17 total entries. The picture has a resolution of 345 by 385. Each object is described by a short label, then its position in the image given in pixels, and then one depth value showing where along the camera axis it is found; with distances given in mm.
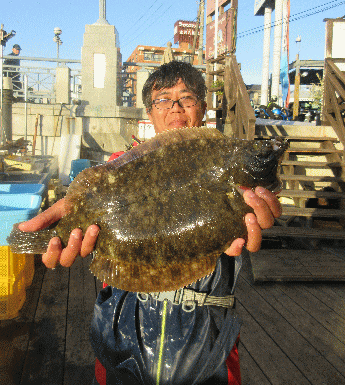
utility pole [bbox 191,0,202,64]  25883
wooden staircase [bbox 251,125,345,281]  4457
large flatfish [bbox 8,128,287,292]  1495
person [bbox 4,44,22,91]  11977
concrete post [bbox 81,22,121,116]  10852
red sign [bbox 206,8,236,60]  9477
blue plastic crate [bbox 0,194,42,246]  2688
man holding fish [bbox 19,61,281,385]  1452
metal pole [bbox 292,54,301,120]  18078
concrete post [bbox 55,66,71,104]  11531
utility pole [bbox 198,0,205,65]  24166
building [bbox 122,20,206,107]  34812
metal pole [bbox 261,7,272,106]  20875
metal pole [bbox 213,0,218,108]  10302
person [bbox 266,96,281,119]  13117
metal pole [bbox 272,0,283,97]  21109
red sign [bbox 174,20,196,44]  41875
